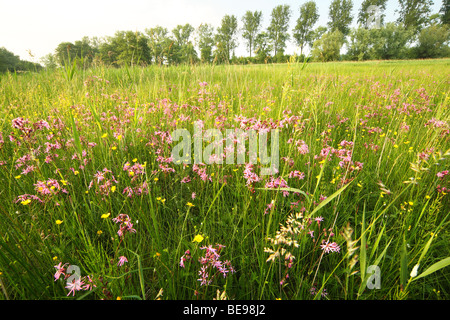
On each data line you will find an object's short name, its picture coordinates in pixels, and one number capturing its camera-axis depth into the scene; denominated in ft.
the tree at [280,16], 202.08
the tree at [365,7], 189.06
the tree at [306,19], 202.69
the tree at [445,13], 165.80
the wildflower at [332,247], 3.76
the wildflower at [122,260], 3.53
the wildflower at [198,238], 3.70
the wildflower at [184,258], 3.61
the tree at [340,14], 214.48
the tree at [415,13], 169.97
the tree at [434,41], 133.39
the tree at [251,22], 196.54
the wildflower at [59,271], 3.36
